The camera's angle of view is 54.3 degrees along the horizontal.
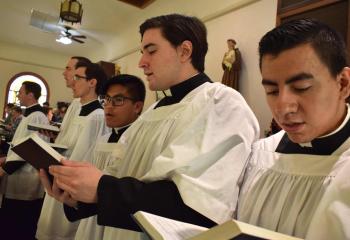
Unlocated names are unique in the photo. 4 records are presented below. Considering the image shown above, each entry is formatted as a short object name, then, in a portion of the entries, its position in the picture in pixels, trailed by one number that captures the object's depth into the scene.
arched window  12.30
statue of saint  4.68
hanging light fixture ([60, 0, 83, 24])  6.83
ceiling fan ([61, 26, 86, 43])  8.22
